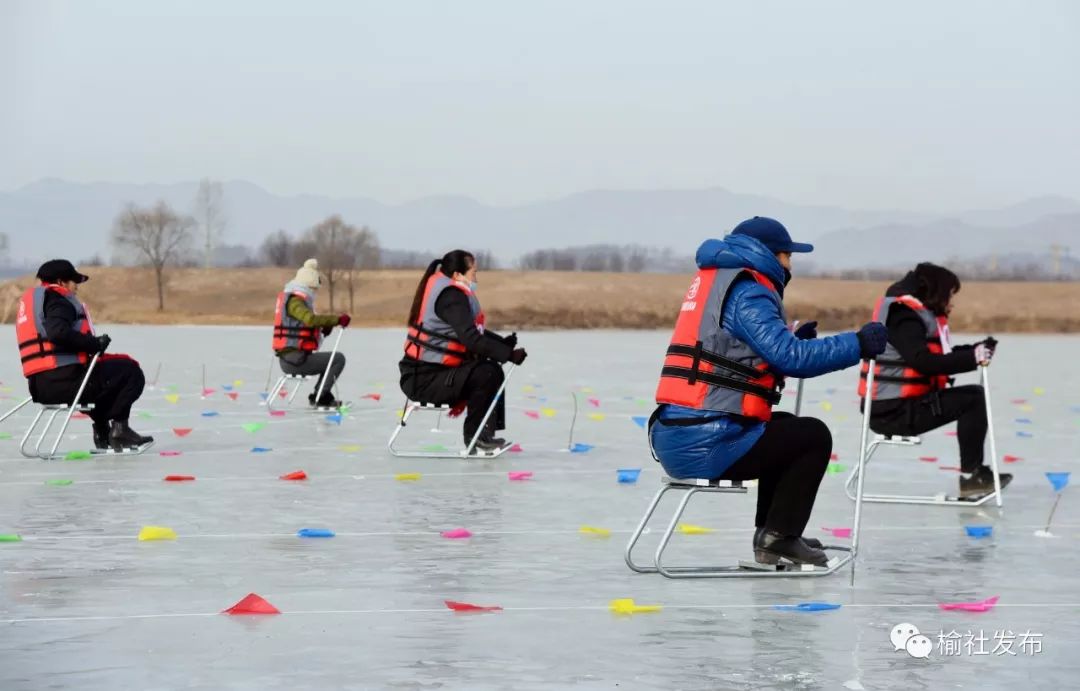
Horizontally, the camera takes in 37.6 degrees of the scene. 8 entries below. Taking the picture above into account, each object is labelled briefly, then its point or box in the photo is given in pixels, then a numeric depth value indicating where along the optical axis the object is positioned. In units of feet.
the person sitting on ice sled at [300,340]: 55.47
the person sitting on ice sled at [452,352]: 40.47
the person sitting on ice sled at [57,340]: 38.47
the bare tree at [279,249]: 540.11
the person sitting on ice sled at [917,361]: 32.68
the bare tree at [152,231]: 409.90
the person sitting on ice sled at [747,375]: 22.70
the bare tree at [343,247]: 395.14
